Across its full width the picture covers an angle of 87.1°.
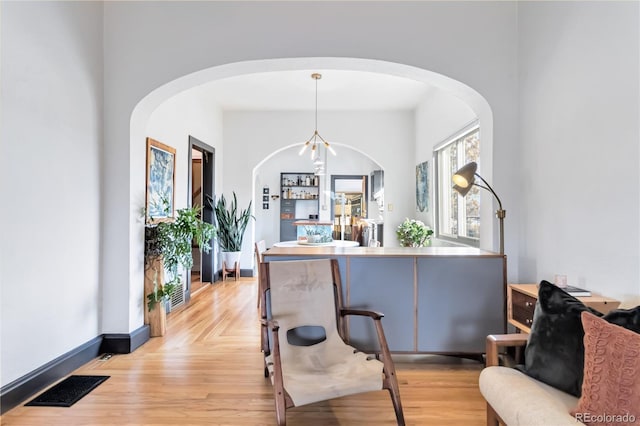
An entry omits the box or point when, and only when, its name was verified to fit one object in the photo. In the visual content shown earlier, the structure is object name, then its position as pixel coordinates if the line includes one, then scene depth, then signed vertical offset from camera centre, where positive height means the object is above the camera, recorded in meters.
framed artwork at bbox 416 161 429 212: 5.34 +0.44
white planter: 5.79 -0.74
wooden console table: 1.80 -0.56
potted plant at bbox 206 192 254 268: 5.68 -0.23
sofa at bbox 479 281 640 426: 1.21 -0.65
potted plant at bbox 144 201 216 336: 3.15 -0.40
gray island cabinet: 2.57 -0.65
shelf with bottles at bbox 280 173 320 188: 8.10 +0.82
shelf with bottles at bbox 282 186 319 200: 8.11 +0.51
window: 4.05 +0.22
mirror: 8.20 +0.36
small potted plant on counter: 4.82 -0.30
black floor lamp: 2.50 +0.26
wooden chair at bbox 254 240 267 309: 4.05 -0.42
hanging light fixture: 4.30 +1.36
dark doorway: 5.53 +0.20
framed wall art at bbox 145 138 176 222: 3.66 +0.39
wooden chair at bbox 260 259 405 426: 1.74 -0.86
